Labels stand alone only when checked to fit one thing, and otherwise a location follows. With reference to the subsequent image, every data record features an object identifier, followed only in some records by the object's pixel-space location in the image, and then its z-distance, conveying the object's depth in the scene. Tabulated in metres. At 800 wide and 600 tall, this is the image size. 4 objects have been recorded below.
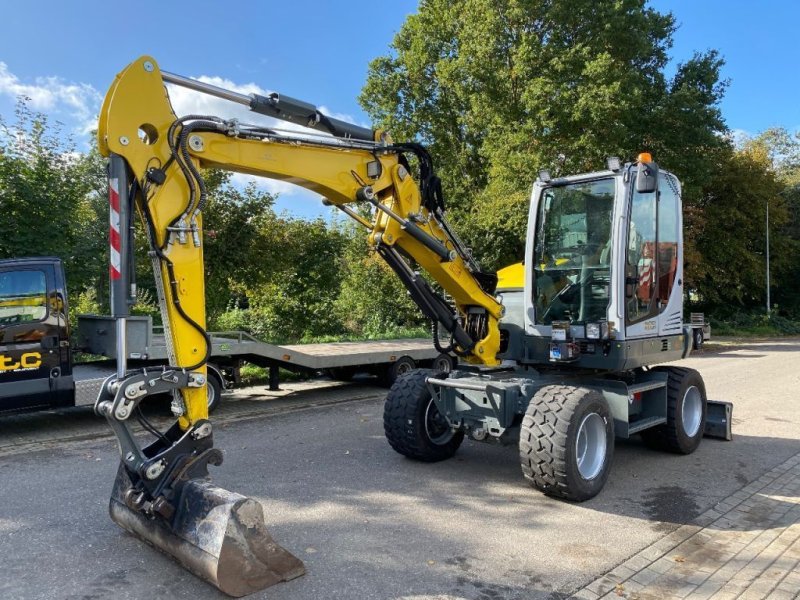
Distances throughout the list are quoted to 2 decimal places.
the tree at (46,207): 9.90
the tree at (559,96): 18.69
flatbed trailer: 7.17
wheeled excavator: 3.84
